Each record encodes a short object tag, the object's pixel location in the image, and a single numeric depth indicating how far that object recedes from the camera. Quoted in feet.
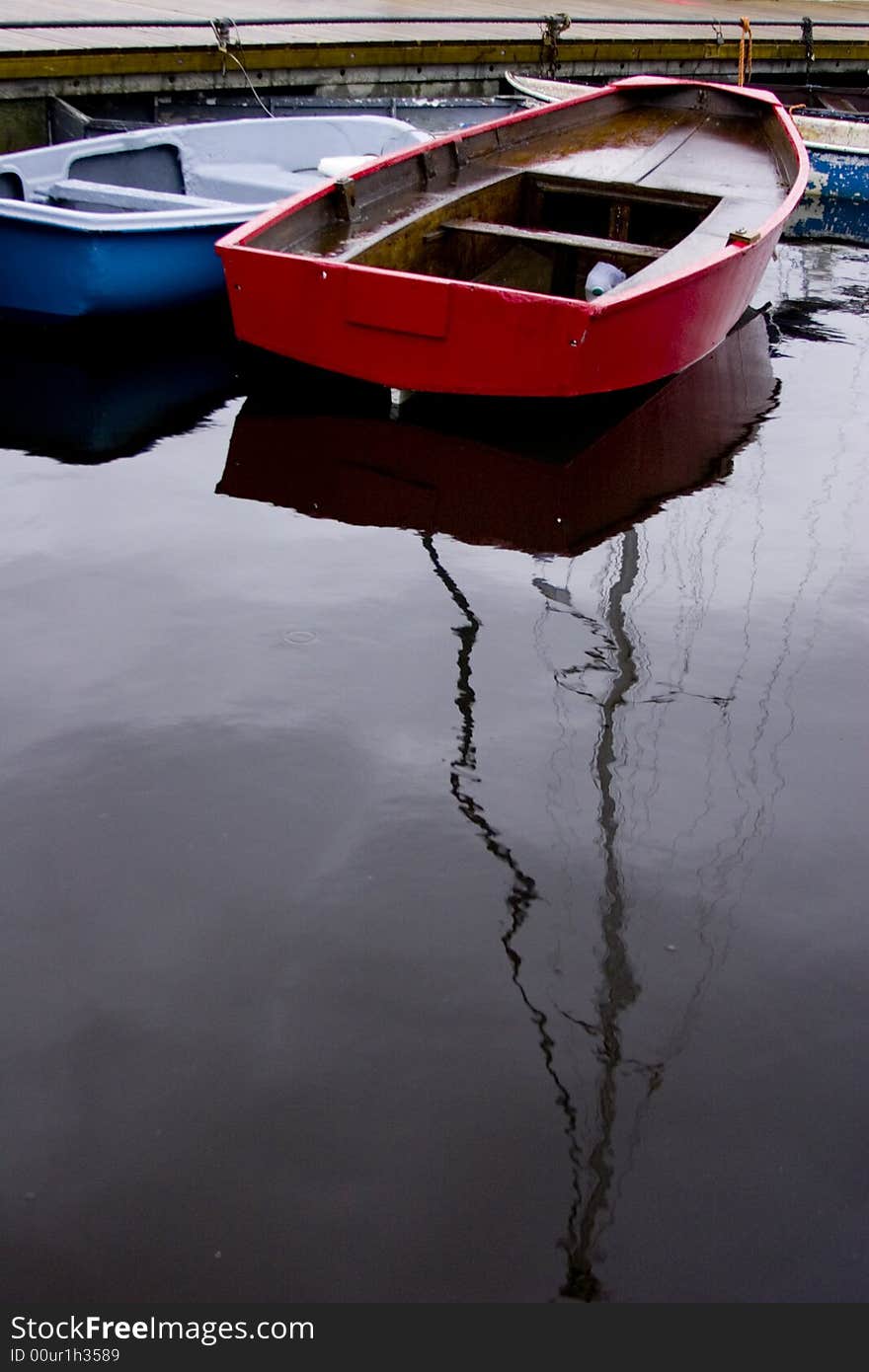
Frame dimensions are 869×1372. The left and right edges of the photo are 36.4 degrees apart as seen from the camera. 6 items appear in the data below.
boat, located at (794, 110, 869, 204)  34.47
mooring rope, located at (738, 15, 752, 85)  43.14
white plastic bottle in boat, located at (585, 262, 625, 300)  22.91
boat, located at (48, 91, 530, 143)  30.94
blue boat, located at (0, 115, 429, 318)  21.91
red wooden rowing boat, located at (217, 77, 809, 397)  18.58
